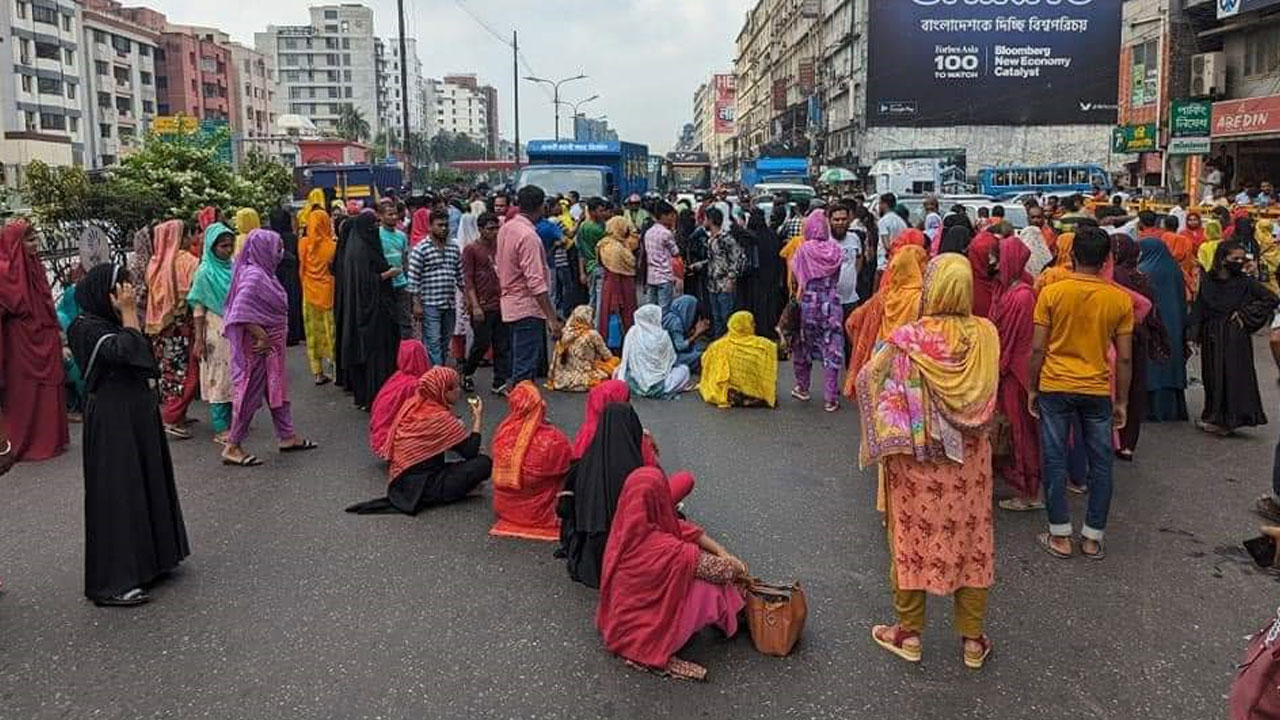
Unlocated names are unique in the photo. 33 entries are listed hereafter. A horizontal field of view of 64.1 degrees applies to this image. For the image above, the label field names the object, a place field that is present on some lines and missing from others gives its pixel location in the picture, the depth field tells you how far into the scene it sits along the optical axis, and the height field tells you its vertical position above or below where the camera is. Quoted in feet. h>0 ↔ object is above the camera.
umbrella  137.59 +6.12
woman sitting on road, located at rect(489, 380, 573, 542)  17.87 -4.24
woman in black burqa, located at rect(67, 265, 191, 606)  15.08 -3.33
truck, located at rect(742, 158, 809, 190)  146.20 +7.52
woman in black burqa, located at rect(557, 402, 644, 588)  14.05 -3.39
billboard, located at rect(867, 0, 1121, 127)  164.96 +26.29
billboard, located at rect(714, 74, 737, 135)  474.90 +56.17
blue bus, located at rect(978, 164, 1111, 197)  111.75 +4.49
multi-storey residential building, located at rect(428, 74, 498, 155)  629.10 +73.41
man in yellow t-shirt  15.90 -2.27
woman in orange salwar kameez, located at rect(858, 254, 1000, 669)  12.36 -2.62
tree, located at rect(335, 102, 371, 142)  344.90 +35.08
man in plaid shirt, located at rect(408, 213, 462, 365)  28.94 -1.56
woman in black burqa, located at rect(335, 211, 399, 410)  27.12 -2.18
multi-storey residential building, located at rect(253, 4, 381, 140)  412.77 +66.28
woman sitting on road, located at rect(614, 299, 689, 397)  30.91 -4.13
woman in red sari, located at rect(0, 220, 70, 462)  22.75 -2.81
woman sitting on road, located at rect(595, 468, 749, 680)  12.91 -4.57
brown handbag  13.30 -5.12
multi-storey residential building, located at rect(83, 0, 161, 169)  222.28 +33.85
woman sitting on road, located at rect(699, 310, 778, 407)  28.99 -4.15
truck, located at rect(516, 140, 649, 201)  69.41 +4.29
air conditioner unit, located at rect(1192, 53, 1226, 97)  91.64 +12.77
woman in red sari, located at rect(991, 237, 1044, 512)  18.72 -2.80
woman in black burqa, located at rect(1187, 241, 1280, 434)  24.07 -2.83
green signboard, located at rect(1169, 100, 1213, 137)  91.91 +8.91
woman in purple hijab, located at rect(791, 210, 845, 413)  28.32 -2.13
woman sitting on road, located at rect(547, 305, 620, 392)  31.81 -4.12
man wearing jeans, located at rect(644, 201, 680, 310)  36.42 -1.29
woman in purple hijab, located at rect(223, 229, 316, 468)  22.22 -2.29
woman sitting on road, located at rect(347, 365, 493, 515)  19.31 -4.25
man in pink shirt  27.25 -1.88
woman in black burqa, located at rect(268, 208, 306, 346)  38.63 -1.62
